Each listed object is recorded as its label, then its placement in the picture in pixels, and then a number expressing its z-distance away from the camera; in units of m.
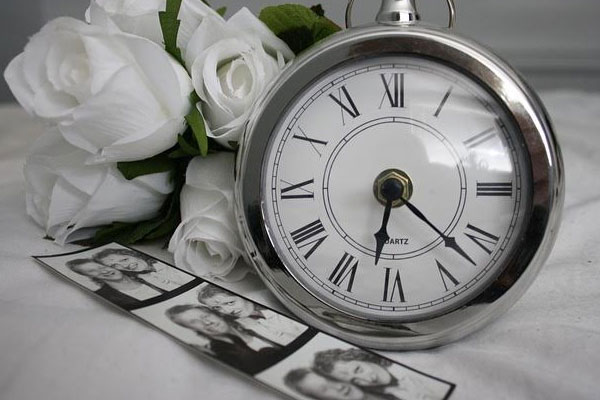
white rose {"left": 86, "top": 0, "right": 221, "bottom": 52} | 0.28
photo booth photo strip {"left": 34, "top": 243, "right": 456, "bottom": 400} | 0.21
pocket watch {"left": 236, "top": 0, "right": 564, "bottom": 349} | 0.23
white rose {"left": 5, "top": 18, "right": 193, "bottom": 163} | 0.26
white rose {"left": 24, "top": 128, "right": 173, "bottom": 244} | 0.29
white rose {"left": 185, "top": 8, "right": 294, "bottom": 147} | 0.27
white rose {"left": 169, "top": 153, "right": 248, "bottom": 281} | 0.28
